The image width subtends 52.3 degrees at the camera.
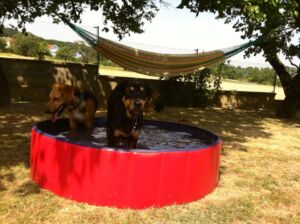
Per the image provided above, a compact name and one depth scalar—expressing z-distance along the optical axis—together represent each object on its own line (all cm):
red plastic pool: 298
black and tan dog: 339
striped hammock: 731
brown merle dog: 417
